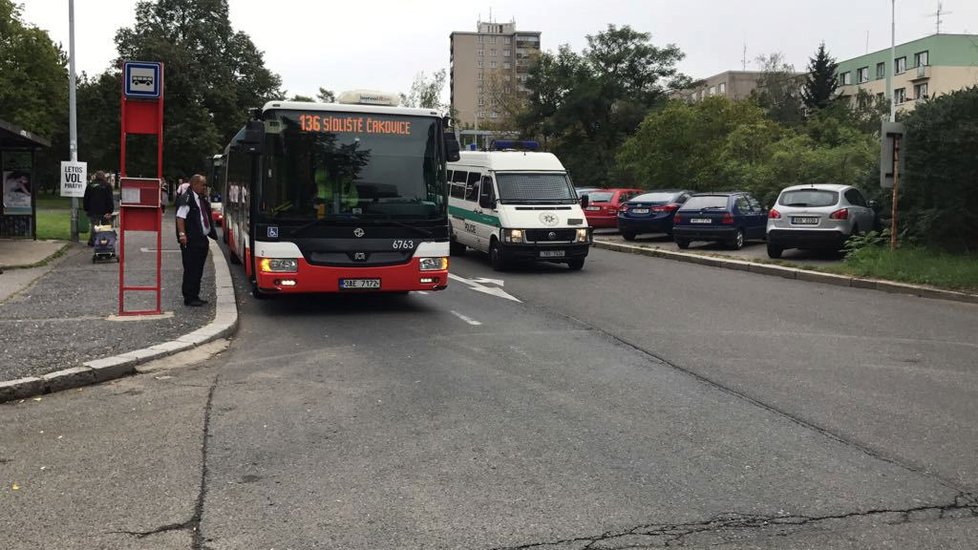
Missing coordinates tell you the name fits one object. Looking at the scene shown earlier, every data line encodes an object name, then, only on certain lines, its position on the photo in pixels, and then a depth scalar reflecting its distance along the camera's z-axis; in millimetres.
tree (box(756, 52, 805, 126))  73188
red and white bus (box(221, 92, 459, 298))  10969
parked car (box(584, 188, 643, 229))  29516
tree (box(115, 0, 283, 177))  55156
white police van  16797
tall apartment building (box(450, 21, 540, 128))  148625
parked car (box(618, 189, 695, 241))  25312
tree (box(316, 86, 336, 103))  77875
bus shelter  21797
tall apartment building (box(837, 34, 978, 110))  78312
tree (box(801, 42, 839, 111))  78000
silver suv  18250
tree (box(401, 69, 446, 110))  62250
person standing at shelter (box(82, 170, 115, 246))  18688
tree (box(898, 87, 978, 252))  14461
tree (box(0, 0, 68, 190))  52188
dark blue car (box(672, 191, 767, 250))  21797
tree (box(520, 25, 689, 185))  64250
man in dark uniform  11625
